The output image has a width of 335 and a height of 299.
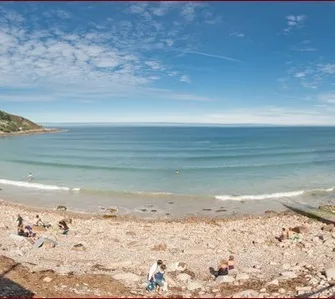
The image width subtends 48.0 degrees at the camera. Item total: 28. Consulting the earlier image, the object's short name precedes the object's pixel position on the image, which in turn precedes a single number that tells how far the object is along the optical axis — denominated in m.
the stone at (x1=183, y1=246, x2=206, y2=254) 19.86
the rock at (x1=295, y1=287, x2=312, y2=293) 13.59
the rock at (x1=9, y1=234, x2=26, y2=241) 21.30
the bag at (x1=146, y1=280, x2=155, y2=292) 14.15
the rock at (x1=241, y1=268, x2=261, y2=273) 16.58
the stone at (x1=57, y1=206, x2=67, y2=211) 32.42
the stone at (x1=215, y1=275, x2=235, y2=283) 15.19
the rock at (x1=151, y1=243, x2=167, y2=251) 20.45
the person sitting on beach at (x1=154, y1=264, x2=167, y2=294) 14.18
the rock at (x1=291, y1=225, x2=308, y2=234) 24.61
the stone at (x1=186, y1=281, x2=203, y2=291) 14.69
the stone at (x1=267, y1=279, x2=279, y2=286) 14.59
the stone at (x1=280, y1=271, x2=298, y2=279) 15.47
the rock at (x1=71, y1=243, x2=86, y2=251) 20.20
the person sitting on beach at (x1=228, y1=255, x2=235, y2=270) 16.66
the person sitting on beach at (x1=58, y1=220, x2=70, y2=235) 24.11
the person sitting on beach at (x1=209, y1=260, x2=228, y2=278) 15.92
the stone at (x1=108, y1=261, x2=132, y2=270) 17.27
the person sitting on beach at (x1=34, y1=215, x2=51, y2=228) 24.80
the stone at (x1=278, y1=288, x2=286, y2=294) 13.64
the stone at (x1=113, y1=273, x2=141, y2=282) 15.55
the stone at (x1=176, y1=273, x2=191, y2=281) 15.88
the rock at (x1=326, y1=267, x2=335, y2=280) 15.06
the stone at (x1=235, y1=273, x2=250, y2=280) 15.54
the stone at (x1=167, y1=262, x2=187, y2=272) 16.92
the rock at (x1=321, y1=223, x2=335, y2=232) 24.98
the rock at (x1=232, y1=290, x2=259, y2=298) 13.27
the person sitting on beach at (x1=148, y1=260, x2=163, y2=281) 14.23
